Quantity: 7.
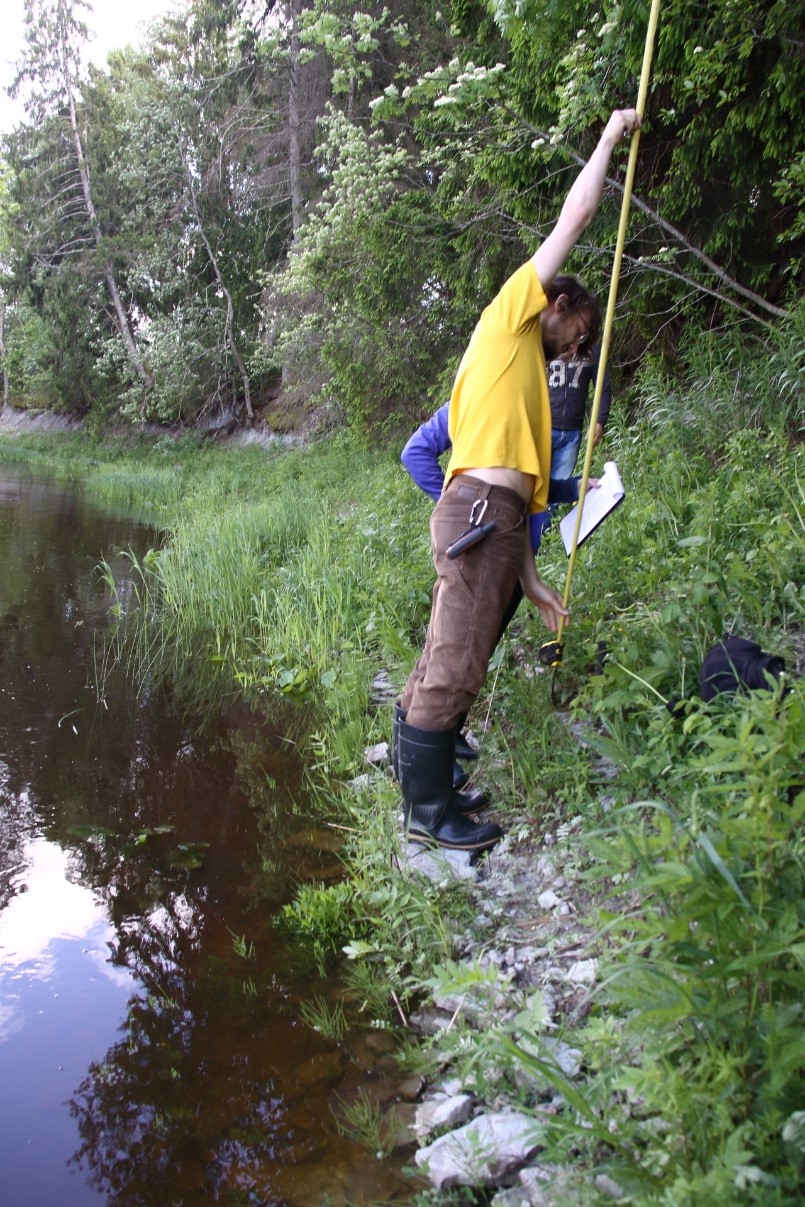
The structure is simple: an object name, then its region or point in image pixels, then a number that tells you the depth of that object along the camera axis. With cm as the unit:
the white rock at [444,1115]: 214
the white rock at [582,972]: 239
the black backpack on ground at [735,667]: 279
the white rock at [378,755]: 420
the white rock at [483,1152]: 193
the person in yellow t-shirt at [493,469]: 270
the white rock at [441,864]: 306
